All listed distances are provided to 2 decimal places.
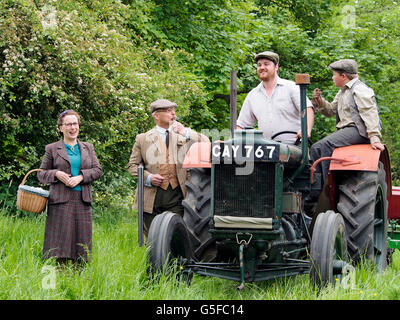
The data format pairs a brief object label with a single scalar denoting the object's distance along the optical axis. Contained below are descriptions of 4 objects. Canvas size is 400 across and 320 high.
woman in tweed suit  12.24
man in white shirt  11.89
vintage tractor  9.77
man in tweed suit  13.41
